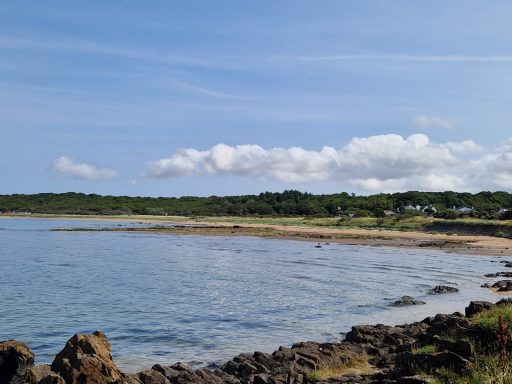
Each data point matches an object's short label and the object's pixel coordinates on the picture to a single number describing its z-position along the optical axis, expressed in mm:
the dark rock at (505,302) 17322
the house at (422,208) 119350
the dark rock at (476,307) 16766
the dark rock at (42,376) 10258
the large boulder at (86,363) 10805
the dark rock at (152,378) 12188
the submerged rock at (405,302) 24516
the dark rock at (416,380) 9523
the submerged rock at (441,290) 28220
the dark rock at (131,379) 11070
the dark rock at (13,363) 11367
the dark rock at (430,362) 10404
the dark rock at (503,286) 28088
